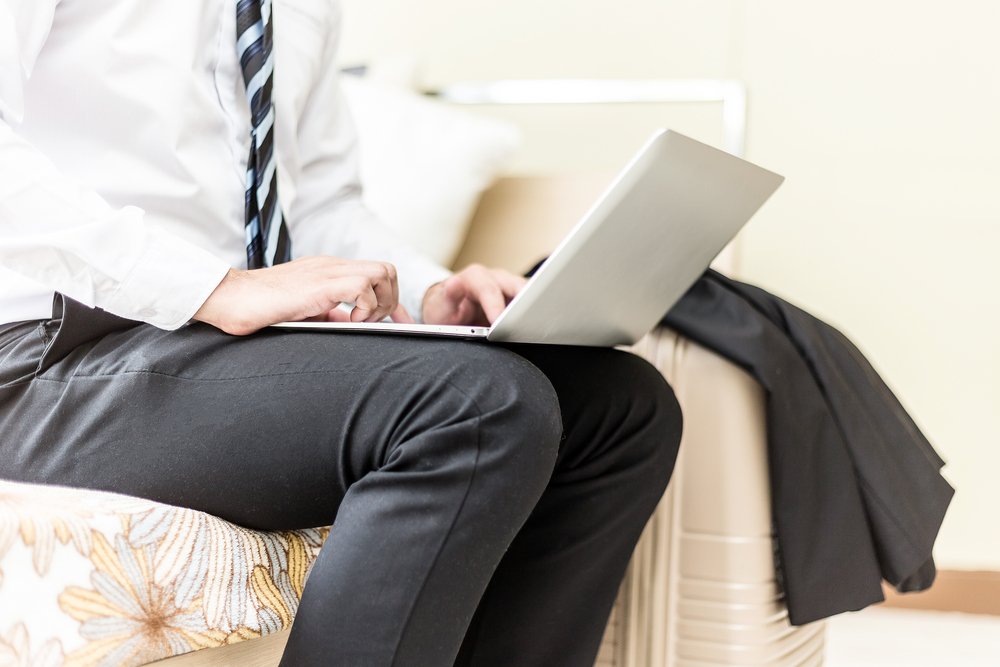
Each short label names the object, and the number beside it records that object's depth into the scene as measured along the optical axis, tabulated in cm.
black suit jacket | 91
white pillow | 135
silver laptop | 61
